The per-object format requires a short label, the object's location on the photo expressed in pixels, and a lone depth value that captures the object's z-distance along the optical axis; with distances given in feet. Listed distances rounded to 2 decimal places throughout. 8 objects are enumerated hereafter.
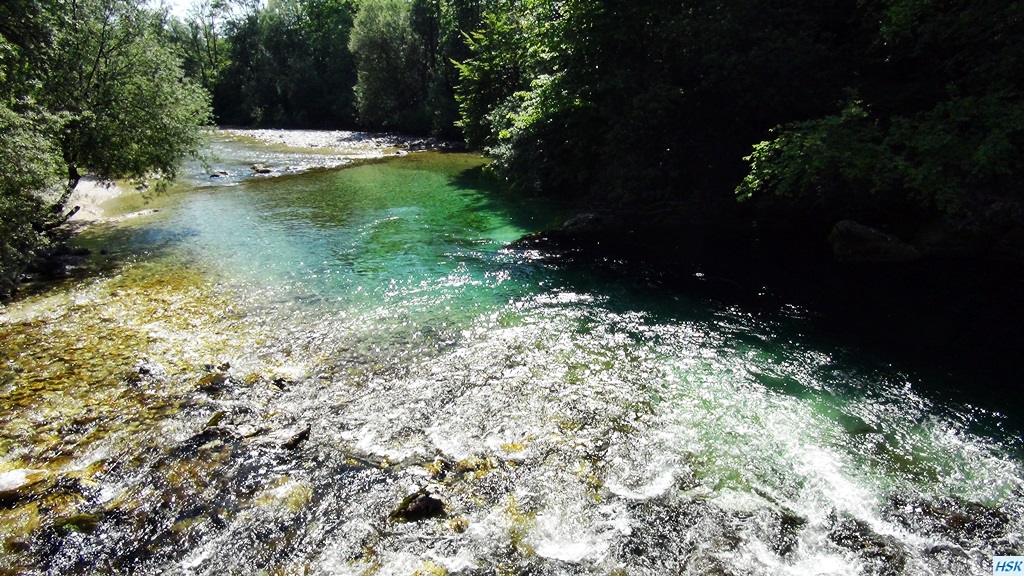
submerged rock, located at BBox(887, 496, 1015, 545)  21.38
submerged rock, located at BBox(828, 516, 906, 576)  19.95
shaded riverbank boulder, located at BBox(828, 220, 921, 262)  52.95
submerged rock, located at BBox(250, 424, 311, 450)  26.45
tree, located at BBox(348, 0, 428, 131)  194.29
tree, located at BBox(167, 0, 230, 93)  264.93
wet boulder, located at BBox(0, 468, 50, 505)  22.35
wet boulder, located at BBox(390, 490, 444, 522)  22.04
